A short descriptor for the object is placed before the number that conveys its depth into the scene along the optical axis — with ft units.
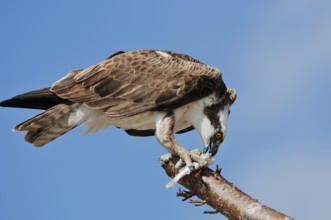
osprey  64.54
